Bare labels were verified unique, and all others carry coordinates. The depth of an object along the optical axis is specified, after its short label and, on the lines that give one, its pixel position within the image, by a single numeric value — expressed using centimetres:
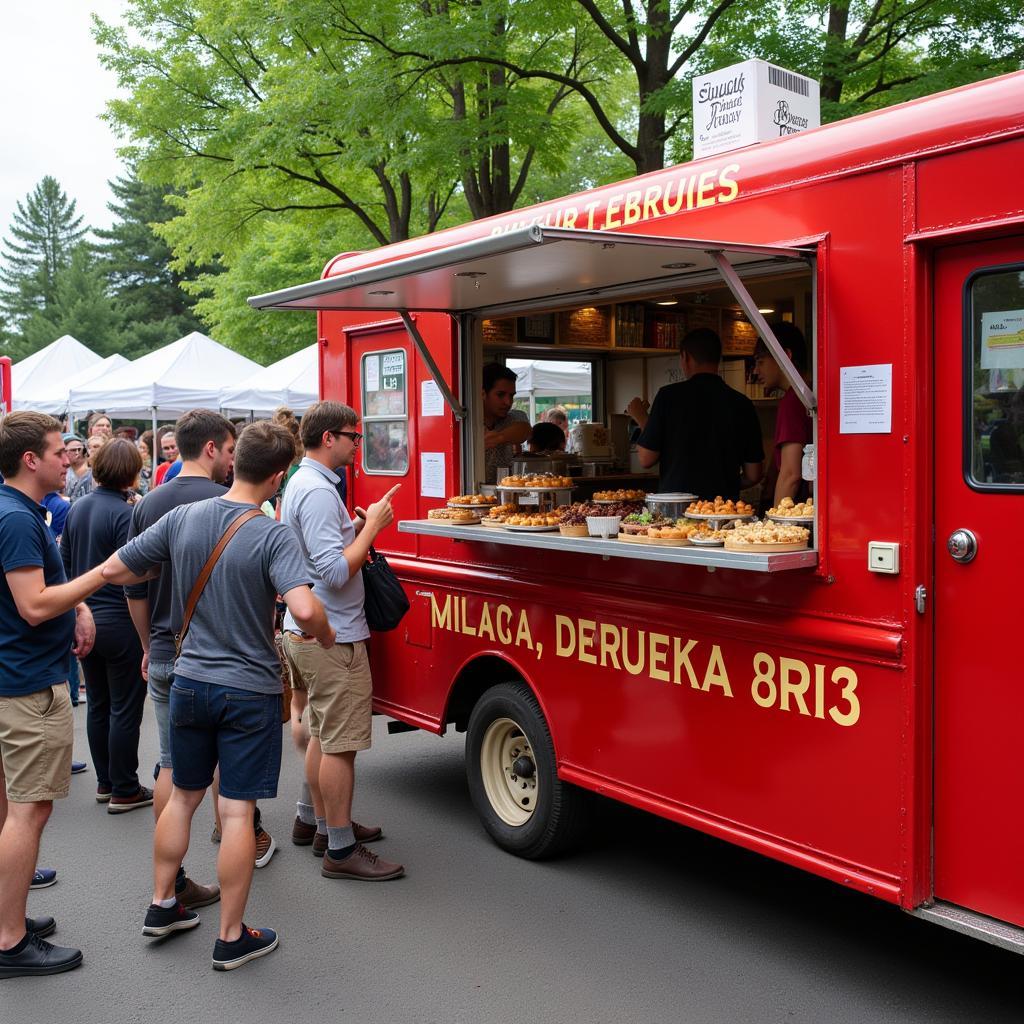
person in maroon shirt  421
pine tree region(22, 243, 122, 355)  5131
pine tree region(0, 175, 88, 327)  6506
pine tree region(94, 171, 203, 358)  5481
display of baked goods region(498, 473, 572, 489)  530
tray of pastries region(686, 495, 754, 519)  415
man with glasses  477
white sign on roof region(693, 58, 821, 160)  441
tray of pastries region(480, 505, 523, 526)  512
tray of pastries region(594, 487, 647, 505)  509
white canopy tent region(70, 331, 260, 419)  1723
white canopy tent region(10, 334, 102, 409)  2611
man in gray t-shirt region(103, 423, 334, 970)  406
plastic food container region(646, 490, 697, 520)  457
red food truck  325
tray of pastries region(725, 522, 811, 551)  365
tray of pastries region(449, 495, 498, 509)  542
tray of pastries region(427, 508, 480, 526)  539
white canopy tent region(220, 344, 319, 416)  1697
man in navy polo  400
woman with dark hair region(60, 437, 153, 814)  583
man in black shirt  496
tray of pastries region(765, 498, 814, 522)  379
